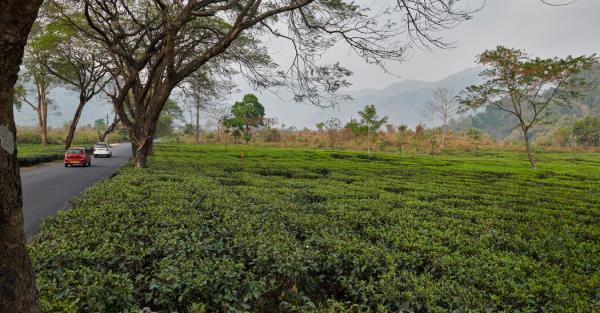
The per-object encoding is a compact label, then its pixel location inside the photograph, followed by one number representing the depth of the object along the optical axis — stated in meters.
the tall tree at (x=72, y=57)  18.27
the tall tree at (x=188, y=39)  10.97
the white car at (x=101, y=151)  31.64
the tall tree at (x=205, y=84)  19.34
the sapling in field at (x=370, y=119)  45.19
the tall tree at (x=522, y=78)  24.70
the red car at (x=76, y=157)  21.50
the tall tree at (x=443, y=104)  56.24
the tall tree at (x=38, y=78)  20.53
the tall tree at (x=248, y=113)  61.96
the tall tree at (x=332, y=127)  53.70
